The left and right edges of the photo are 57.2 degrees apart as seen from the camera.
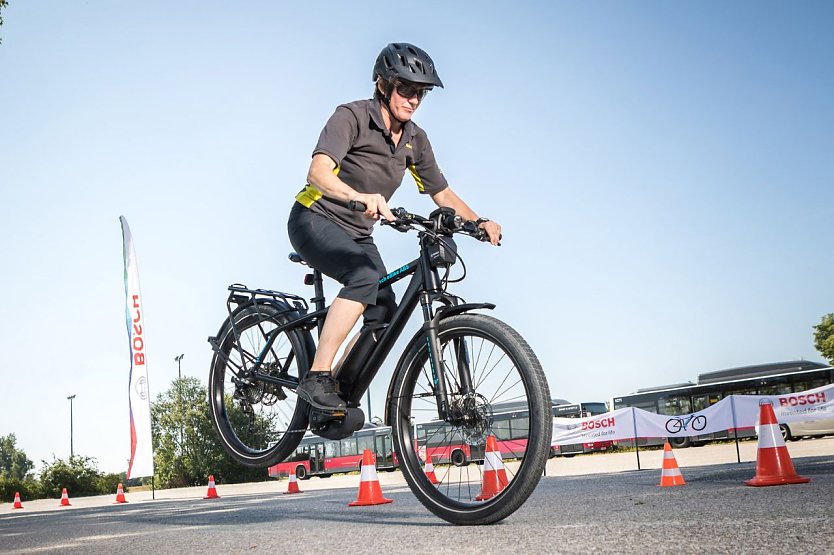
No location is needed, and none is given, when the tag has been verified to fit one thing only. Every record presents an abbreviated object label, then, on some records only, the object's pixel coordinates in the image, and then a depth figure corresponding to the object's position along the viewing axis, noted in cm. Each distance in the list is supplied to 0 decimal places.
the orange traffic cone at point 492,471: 482
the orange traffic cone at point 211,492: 1816
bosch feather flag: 1216
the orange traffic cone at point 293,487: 1766
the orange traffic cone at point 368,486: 849
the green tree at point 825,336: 5259
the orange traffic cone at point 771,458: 725
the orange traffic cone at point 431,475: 448
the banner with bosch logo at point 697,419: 1640
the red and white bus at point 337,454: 3662
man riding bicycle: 423
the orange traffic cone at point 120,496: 2130
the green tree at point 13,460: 13112
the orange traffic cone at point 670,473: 918
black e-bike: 394
